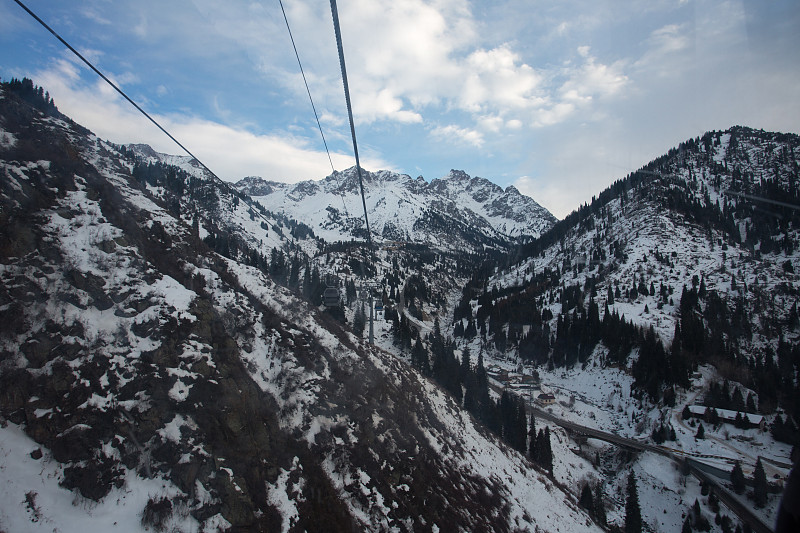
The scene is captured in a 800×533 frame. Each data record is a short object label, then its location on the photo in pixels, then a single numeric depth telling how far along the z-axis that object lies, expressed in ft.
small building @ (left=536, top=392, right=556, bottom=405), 255.70
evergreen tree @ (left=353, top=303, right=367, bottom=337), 270.67
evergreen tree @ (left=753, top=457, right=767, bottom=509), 152.35
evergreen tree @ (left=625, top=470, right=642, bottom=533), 139.95
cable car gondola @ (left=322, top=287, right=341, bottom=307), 106.52
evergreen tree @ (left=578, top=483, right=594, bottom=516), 140.25
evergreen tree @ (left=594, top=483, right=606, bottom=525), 139.11
